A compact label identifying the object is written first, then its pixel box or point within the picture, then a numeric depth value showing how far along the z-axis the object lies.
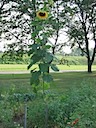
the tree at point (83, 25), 15.42
